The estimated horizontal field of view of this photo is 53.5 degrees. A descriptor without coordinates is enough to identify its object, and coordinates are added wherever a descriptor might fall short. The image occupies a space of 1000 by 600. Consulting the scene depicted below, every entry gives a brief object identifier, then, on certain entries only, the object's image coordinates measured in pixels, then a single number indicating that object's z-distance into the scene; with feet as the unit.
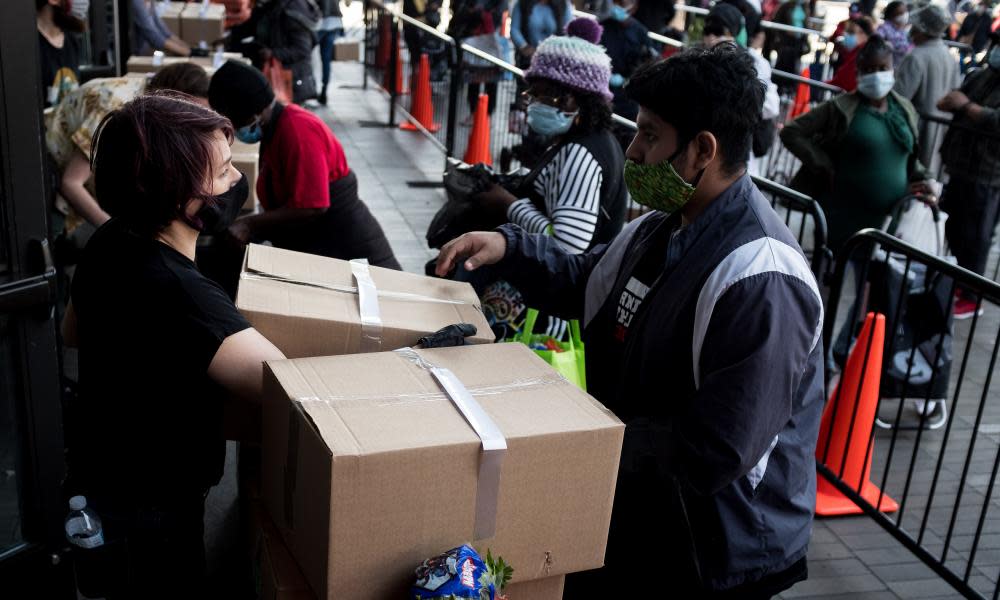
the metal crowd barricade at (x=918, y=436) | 14.06
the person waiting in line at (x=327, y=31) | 41.75
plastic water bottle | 8.11
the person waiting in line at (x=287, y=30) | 32.47
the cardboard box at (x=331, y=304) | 8.13
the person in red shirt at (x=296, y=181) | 13.76
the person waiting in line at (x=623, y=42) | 33.60
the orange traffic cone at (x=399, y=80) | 39.75
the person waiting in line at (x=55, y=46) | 18.11
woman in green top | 21.72
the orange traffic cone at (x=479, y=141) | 32.01
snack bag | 6.19
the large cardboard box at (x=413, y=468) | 6.19
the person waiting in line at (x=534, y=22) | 38.88
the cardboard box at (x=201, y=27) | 34.03
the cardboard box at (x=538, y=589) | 7.29
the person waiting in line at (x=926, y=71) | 26.76
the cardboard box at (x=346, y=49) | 48.03
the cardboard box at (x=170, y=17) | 33.68
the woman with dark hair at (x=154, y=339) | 7.37
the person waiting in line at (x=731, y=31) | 25.02
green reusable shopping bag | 8.76
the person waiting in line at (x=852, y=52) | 31.86
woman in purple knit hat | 12.48
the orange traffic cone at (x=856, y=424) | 15.74
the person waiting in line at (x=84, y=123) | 14.96
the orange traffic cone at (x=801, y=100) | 43.15
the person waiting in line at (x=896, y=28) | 31.63
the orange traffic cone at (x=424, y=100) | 37.81
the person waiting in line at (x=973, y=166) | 24.27
